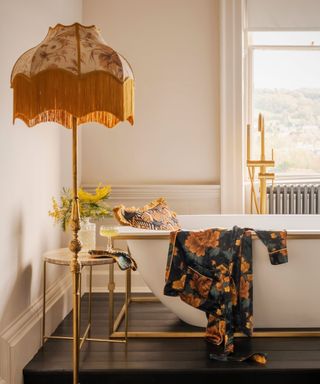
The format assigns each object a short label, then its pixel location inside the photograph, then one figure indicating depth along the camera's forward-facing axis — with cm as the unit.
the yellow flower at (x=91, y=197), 343
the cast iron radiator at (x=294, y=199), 484
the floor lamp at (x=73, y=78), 224
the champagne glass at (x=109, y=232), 312
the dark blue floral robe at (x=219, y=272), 304
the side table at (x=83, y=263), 296
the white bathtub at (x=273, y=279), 314
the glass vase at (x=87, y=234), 337
